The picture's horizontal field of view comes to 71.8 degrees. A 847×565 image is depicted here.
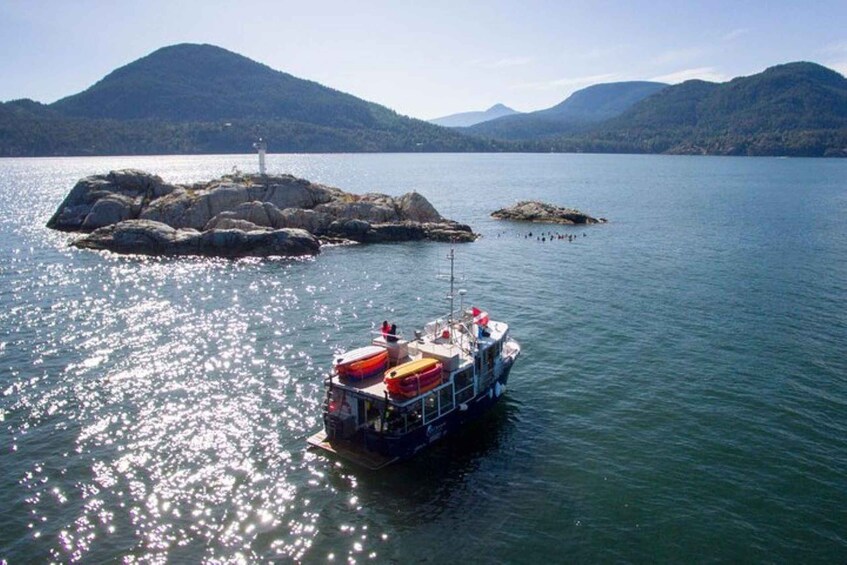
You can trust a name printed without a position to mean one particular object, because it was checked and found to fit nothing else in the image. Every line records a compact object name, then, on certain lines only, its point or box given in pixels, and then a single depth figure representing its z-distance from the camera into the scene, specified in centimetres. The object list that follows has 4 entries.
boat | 2789
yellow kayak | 2792
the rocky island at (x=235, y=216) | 7188
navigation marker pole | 9541
